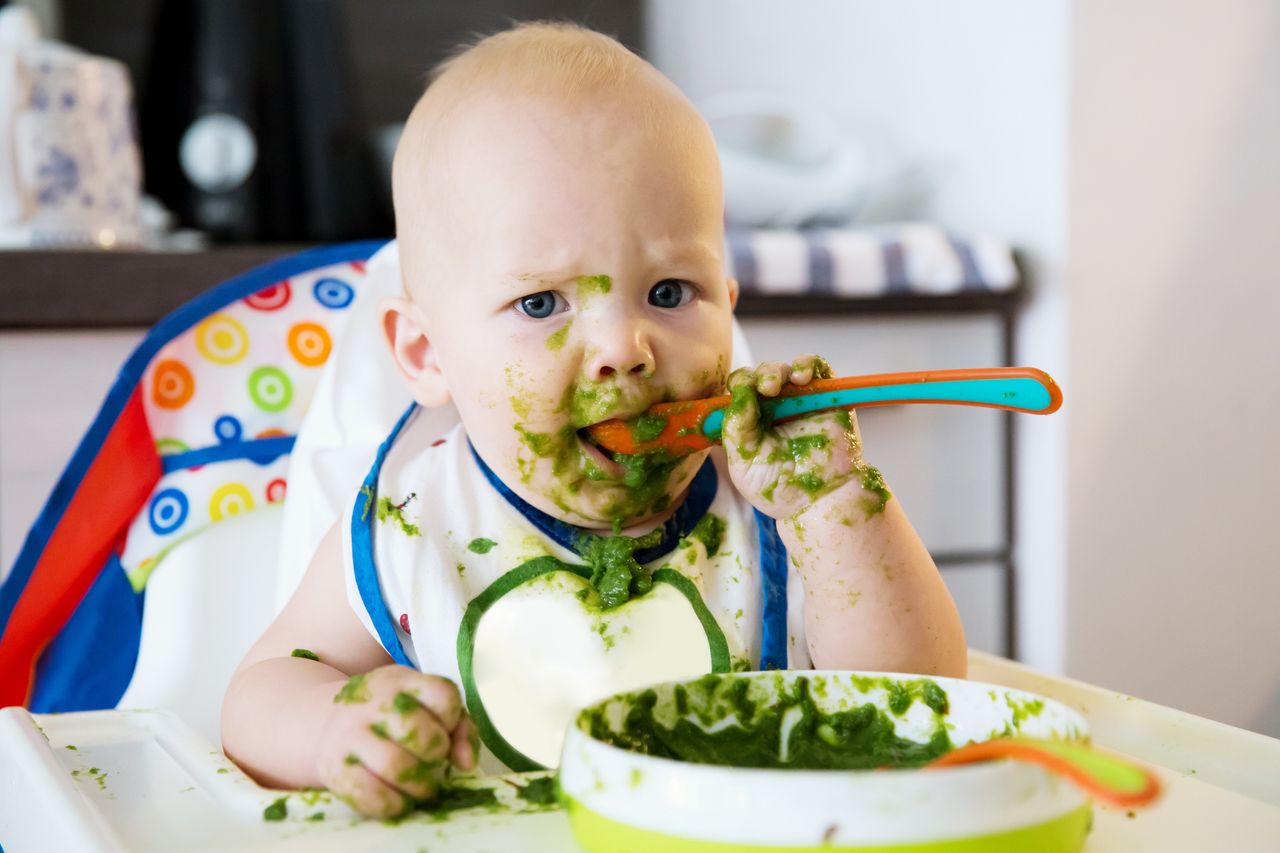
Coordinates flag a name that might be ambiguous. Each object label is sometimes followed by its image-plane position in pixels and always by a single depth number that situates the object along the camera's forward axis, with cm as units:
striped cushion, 156
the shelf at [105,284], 135
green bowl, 41
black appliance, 174
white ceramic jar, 147
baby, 74
